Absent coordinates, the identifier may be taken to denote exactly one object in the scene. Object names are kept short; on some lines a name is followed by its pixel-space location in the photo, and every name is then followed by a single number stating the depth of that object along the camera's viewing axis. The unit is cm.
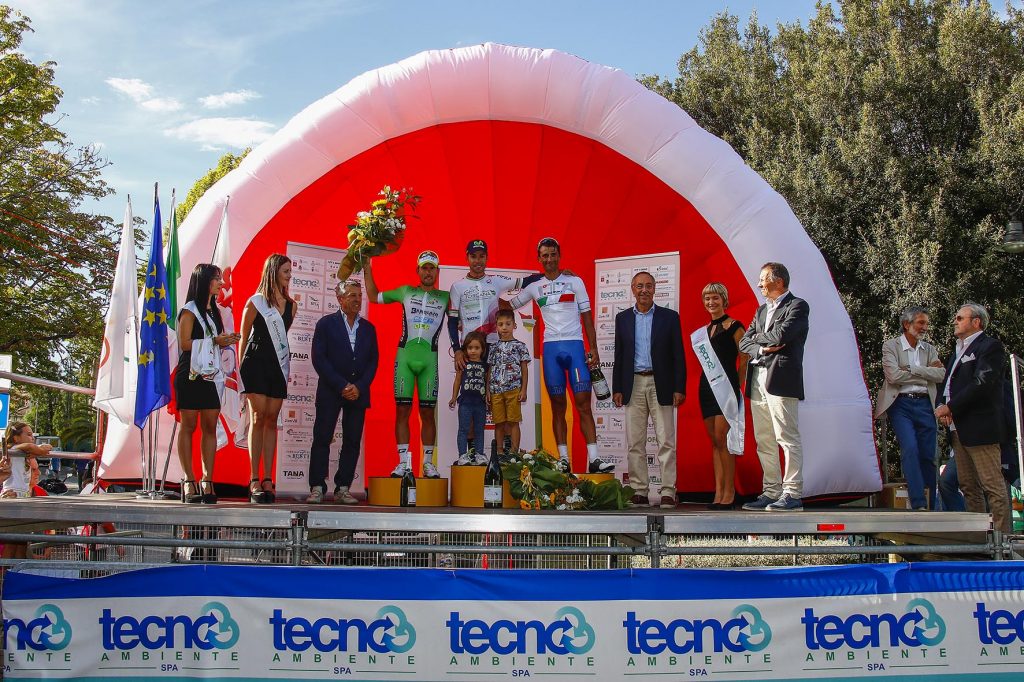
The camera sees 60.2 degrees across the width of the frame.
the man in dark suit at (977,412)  636
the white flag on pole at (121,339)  688
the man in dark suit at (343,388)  730
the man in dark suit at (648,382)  707
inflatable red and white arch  819
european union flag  673
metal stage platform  479
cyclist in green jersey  752
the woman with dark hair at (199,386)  666
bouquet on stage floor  632
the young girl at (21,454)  880
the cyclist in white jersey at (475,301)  786
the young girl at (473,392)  751
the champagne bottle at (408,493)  696
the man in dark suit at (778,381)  616
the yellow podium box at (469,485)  707
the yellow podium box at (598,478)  711
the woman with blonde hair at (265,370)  690
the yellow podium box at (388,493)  704
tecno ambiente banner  441
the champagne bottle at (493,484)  668
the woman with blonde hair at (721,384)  675
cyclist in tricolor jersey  759
